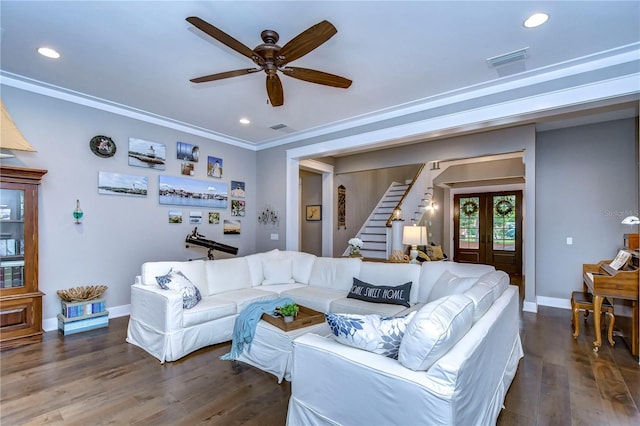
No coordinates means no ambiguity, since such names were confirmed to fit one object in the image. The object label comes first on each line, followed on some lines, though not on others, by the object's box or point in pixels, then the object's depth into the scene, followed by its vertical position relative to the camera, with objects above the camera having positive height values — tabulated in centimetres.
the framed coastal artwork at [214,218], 539 -5
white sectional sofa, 141 -80
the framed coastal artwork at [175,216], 489 -1
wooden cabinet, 327 -46
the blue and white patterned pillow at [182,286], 325 -74
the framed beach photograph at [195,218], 513 -4
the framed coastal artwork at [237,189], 575 +48
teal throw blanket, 292 -104
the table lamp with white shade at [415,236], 473 -30
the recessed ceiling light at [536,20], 234 +147
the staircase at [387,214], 721 +4
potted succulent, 276 -84
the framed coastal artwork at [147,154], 447 +89
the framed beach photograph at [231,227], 561 -21
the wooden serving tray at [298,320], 271 -93
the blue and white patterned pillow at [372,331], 161 -60
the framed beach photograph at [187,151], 499 +102
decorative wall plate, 411 +91
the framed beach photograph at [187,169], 503 +74
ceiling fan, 206 +118
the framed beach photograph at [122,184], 420 +43
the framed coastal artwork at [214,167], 540 +83
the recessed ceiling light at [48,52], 286 +149
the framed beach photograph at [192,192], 482 +37
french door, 866 -38
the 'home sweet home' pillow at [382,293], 333 -84
